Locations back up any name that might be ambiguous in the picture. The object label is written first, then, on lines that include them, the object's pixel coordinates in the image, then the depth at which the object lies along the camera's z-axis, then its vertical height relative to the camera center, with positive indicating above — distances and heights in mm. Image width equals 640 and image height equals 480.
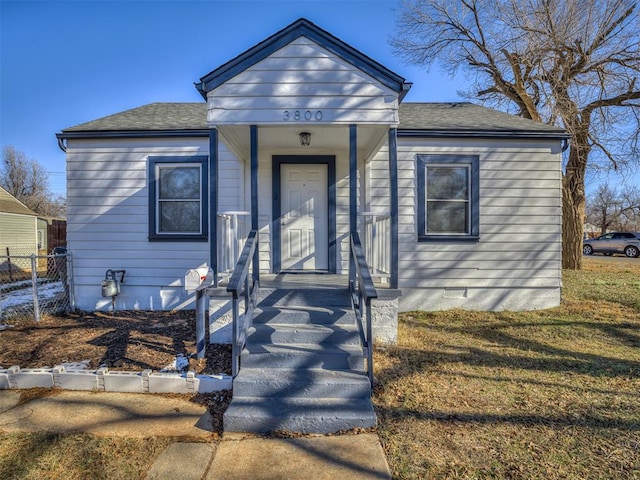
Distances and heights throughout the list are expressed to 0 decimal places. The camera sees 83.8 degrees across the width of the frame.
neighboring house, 17484 +754
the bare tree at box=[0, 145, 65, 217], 36344 +6361
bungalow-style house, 6402 +597
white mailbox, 3979 -444
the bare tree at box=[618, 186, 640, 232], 40469 +2767
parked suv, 20203 -453
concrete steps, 2830 -1234
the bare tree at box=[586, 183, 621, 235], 40456 +3434
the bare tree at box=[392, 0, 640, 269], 10453 +5182
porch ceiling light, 5363 +1551
